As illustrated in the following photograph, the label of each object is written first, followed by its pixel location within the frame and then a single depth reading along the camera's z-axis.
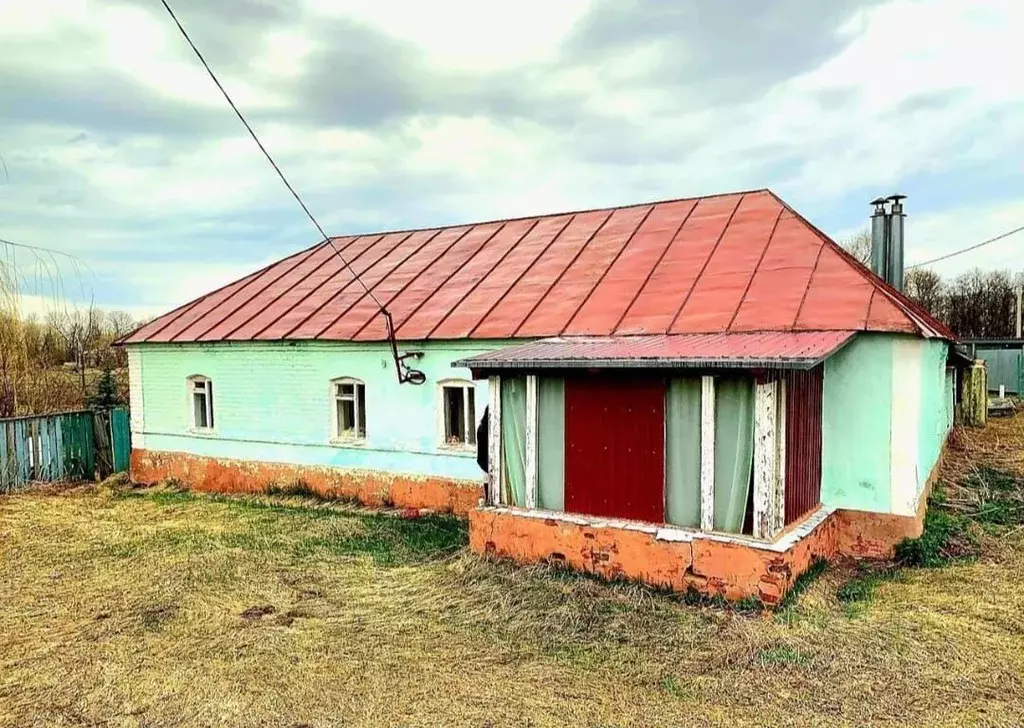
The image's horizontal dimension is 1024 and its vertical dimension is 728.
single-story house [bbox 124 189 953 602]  7.09
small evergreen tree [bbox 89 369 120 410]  17.36
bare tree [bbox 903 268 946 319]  41.19
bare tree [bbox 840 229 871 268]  37.44
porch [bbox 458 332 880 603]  6.76
